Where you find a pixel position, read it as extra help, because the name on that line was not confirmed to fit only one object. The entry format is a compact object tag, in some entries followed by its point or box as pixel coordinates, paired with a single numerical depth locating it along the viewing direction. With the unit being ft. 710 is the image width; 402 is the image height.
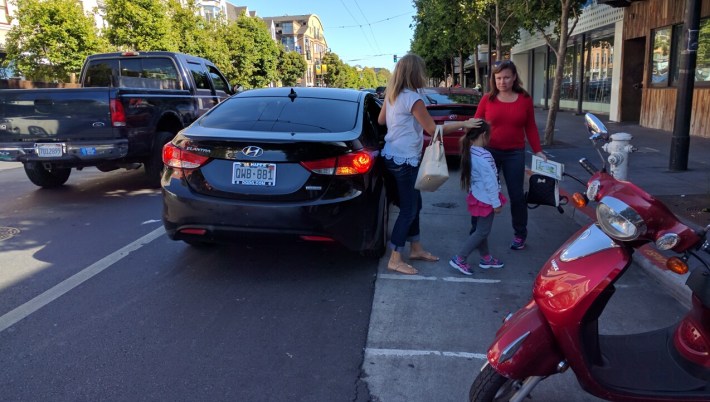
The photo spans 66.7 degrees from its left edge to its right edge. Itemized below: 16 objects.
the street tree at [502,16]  51.88
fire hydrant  14.25
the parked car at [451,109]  31.22
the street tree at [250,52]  128.67
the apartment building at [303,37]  331.41
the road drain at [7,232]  18.99
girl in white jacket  14.65
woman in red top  16.53
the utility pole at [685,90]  26.48
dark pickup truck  22.52
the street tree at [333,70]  320.91
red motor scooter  7.11
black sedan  13.50
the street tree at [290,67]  191.62
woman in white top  14.21
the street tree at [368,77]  500.41
